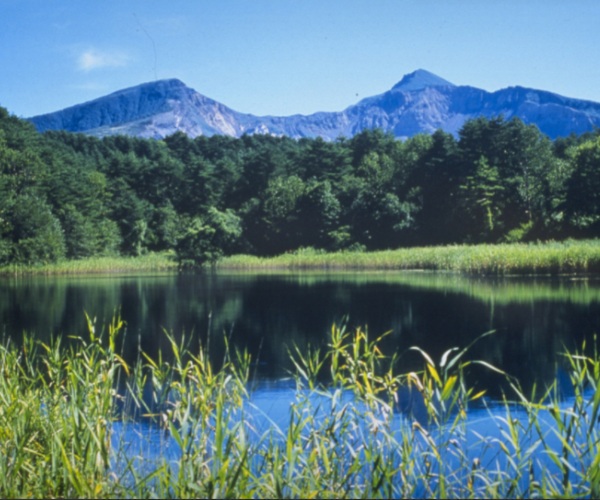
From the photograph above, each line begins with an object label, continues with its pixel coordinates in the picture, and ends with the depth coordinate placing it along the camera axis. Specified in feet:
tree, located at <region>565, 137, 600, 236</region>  140.36
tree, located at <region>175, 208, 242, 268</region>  167.84
